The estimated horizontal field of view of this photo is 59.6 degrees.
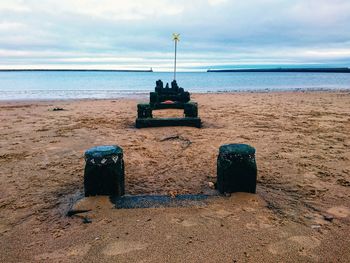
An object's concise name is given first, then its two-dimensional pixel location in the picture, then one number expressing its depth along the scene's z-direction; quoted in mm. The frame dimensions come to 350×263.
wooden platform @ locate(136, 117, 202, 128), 8853
